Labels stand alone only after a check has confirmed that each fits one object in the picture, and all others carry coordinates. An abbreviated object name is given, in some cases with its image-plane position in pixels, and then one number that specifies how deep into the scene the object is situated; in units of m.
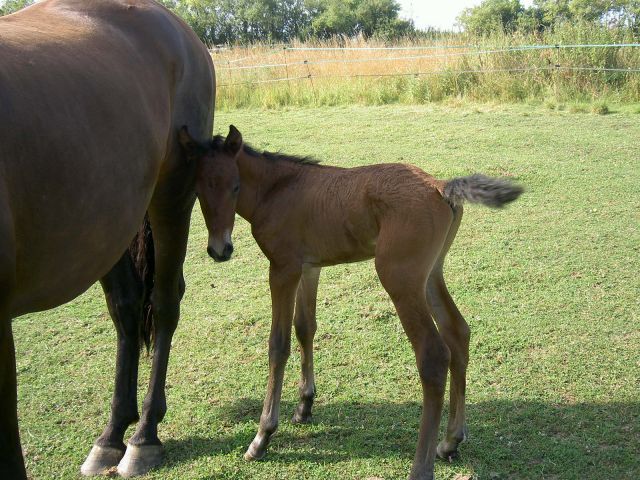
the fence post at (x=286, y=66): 15.18
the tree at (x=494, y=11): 48.73
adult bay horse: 2.08
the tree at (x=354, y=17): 50.16
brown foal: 2.83
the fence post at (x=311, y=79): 14.45
